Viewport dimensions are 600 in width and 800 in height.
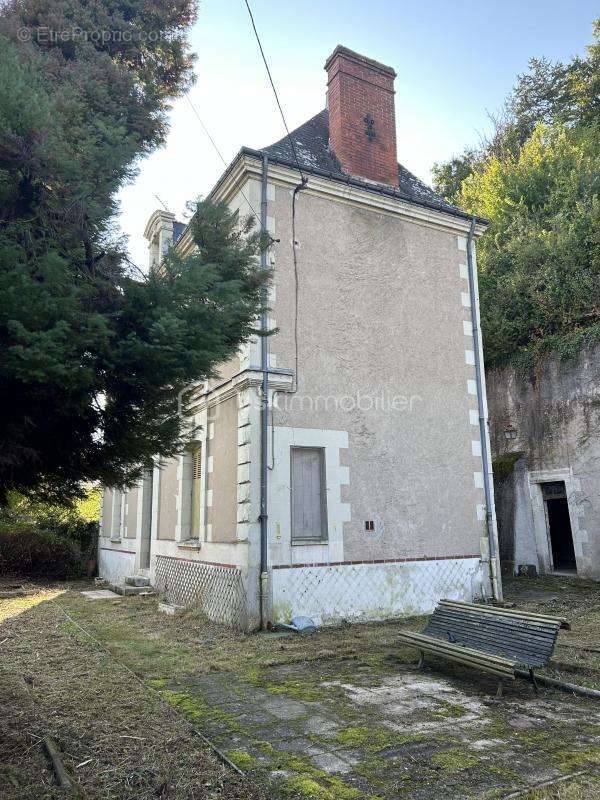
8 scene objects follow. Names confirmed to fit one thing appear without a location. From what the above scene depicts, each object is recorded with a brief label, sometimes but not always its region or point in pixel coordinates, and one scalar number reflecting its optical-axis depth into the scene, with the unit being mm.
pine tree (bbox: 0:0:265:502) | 3461
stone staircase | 11664
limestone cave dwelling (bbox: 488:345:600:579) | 11875
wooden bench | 5242
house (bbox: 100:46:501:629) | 8492
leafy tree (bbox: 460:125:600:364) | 13812
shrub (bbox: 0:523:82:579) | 15164
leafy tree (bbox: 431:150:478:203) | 25281
